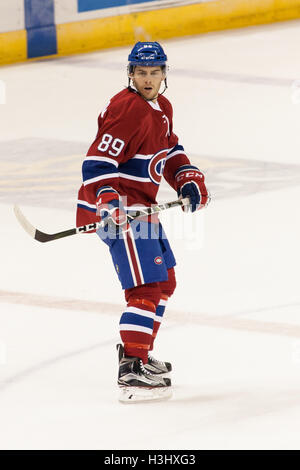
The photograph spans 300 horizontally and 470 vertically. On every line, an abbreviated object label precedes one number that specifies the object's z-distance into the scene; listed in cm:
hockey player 776
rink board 1950
